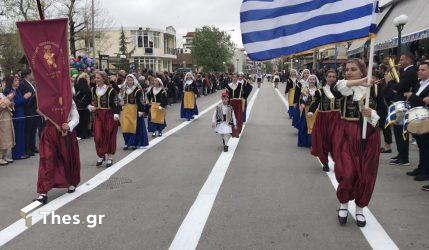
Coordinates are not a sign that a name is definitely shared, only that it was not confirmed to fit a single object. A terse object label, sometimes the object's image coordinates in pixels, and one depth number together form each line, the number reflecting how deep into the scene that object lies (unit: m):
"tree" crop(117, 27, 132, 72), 41.38
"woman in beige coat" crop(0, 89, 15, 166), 9.66
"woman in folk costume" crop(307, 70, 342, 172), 8.29
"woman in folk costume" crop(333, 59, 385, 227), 5.37
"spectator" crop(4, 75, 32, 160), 10.18
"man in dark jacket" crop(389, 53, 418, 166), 8.59
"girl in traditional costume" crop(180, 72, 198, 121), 18.03
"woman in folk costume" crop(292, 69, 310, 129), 12.87
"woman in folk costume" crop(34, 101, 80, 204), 6.64
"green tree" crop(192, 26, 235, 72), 74.94
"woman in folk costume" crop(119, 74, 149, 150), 10.91
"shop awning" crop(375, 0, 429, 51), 14.81
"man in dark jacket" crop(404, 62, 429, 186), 7.51
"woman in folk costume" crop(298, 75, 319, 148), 11.09
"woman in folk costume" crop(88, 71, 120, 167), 9.20
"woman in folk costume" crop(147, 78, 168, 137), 13.50
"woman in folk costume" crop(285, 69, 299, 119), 17.67
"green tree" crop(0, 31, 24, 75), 34.72
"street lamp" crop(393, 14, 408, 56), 14.59
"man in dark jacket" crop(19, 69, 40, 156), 10.62
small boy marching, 10.98
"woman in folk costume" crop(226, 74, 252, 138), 13.30
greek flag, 5.08
